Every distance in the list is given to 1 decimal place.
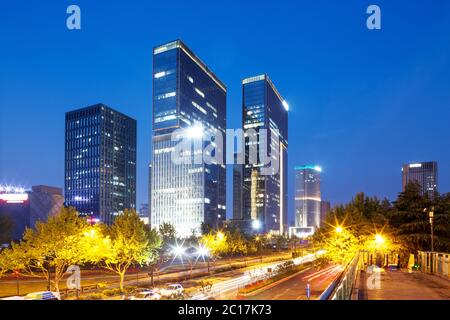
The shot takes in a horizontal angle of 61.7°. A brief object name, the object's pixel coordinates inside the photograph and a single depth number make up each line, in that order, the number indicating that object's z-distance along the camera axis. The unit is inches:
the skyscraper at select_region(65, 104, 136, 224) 5728.3
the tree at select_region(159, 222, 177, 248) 2789.4
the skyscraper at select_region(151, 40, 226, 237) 5310.0
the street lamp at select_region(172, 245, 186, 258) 2908.5
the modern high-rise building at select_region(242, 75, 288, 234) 7711.6
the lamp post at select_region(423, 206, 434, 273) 1123.1
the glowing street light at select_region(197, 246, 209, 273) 2606.3
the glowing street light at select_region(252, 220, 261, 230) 5682.1
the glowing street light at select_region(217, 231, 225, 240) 2397.6
